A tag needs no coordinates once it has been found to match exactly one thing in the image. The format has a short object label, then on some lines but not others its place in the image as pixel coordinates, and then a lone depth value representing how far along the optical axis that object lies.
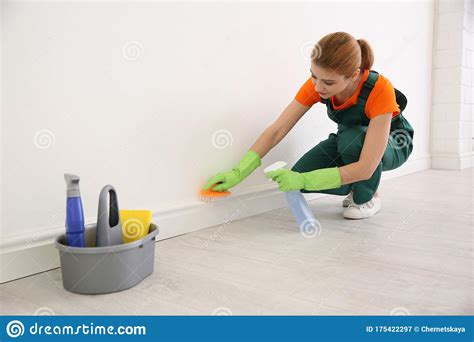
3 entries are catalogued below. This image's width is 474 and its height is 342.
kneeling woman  1.33
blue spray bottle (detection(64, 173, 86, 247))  0.97
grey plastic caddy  0.92
